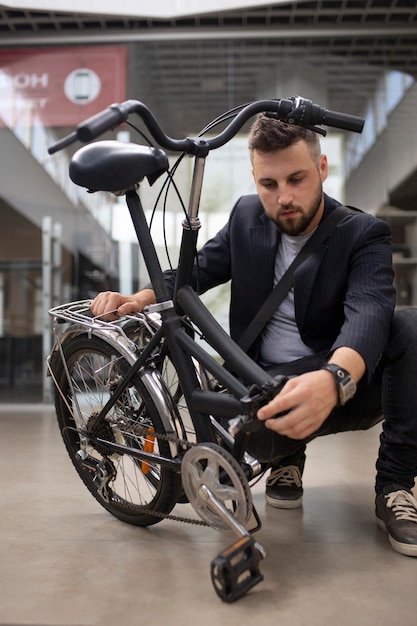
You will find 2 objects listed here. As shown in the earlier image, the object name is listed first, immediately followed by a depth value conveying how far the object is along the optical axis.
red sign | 4.10
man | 1.26
